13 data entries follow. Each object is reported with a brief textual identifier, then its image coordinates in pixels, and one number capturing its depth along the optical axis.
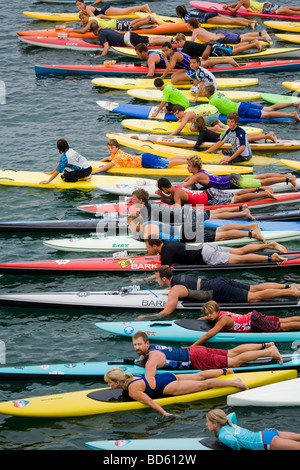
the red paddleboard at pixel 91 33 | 25.06
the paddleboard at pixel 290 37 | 24.75
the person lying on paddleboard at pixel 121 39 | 24.08
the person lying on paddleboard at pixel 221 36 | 23.09
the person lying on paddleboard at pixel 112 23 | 24.75
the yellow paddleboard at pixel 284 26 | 25.66
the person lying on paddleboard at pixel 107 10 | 25.78
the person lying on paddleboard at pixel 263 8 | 26.33
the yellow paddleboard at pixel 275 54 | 23.53
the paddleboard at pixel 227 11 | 26.52
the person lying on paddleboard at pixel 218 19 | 25.59
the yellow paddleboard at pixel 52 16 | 27.38
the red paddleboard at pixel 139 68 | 22.94
